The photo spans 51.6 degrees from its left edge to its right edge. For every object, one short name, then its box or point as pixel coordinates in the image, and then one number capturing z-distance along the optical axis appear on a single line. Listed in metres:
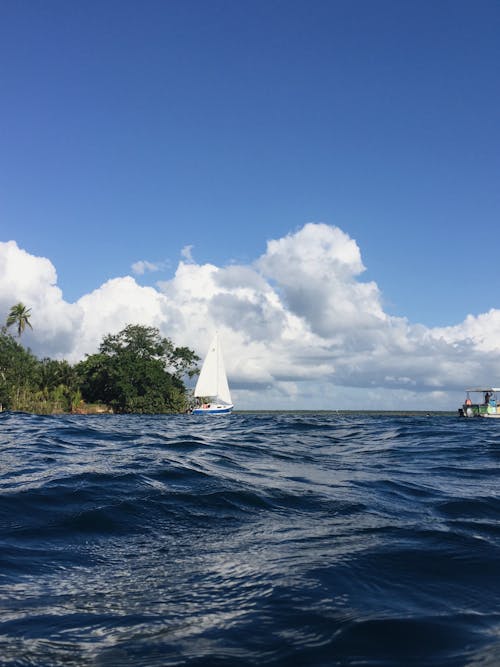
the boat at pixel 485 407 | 54.66
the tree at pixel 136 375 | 68.81
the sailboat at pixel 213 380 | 70.56
